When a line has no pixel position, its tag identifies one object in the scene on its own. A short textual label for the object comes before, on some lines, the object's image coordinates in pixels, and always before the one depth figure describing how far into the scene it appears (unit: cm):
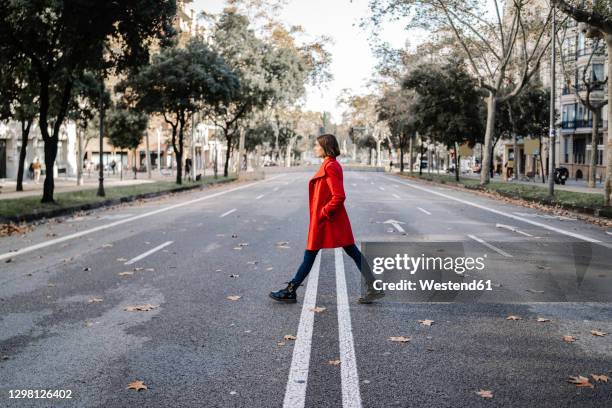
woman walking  644
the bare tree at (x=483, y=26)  2894
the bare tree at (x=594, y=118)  3209
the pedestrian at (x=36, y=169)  3769
